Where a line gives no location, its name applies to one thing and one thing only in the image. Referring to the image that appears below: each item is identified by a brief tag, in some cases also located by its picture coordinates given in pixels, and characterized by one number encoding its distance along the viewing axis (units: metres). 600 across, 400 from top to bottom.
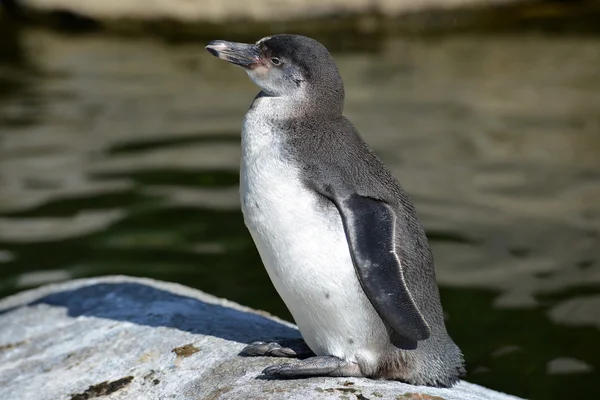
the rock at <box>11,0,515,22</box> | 26.45
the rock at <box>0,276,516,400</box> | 7.43
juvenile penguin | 7.14
